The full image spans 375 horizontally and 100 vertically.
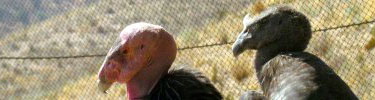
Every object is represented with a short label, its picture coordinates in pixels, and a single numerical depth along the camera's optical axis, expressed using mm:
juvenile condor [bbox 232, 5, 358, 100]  4094
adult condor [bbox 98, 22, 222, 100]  4344
